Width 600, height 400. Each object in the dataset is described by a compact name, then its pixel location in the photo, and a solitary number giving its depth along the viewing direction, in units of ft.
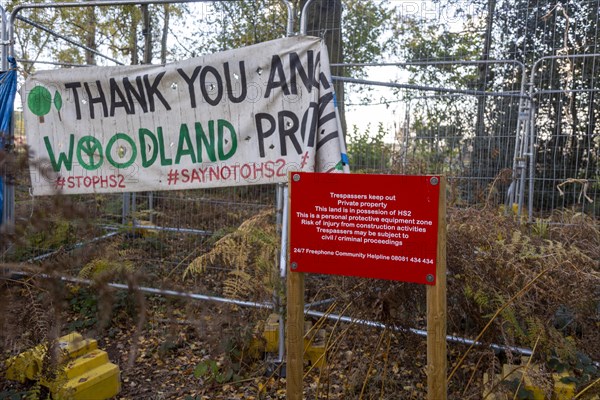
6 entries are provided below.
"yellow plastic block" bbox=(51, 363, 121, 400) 10.25
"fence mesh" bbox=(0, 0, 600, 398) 10.16
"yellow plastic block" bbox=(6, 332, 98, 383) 11.00
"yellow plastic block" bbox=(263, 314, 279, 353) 12.42
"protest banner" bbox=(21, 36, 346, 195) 12.28
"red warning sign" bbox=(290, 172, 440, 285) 7.63
